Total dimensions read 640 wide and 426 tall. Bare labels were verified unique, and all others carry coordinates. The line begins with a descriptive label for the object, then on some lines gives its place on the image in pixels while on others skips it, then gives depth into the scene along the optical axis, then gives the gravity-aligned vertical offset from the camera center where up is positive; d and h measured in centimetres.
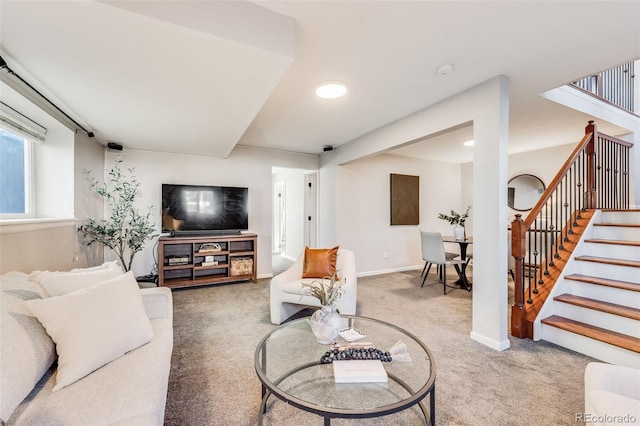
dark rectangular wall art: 527 +26
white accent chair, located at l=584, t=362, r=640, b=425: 91 -68
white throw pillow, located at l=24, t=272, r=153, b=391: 117 -53
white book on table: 128 -76
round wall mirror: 483 +39
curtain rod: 166 +92
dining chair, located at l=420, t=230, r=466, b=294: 385 -57
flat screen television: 402 +7
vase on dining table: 415 -31
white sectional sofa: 95 -70
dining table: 399 -70
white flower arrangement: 161 -49
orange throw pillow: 293 -55
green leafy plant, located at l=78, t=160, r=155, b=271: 305 -11
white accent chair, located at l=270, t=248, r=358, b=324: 260 -81
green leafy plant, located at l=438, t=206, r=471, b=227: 429 -10
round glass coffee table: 112 -80
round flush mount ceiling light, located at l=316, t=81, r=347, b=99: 242 +113
